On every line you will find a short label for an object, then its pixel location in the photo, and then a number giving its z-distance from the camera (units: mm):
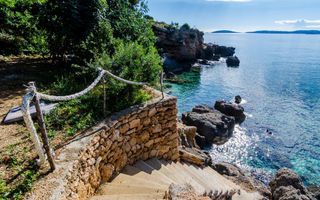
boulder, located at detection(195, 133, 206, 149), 15797
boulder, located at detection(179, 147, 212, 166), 7809
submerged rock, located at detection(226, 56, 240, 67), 52531
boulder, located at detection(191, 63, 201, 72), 43006
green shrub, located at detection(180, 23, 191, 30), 47900
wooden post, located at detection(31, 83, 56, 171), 2832
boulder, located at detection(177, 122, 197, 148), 10712
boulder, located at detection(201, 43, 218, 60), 57194
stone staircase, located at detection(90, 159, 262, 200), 4062
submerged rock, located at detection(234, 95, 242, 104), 25778
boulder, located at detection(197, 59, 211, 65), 51344
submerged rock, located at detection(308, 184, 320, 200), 10828
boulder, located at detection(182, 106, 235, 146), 16688
